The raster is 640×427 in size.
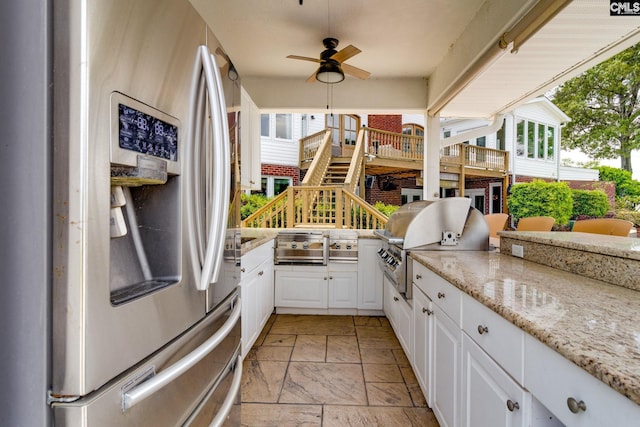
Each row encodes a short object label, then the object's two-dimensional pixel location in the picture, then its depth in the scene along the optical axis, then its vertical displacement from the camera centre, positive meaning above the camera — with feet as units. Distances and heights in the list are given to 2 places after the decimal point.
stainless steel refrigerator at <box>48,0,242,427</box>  2.21 -0.05
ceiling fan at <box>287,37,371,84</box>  10.42 +4.99
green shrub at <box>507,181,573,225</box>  29.78 +1.21
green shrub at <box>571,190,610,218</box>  29.57 +0.94
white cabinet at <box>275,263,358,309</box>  12.66 -2.91
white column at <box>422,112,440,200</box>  14.07 +2.67
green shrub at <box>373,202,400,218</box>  24.75 +0.23
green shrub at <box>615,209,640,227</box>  20.54 -0.12
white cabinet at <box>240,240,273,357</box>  8.59 -2.50
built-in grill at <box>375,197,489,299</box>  8.41 -0.50
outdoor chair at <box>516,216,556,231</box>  14.38 -0.51
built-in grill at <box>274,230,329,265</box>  12.66 -1.46
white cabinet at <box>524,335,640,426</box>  2.25 -1.45
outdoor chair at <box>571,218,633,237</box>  10.88 -0.48
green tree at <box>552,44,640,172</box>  19.69 +7.32
